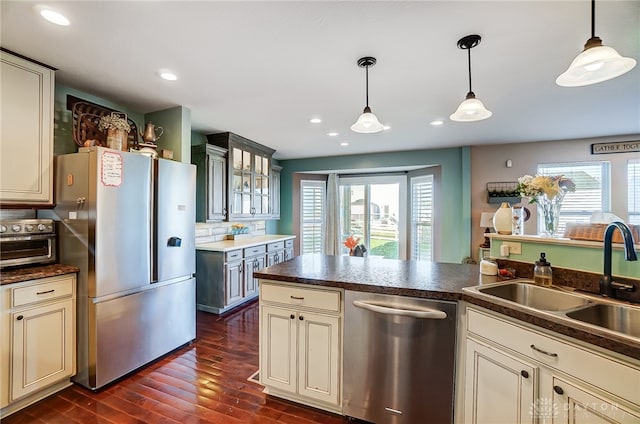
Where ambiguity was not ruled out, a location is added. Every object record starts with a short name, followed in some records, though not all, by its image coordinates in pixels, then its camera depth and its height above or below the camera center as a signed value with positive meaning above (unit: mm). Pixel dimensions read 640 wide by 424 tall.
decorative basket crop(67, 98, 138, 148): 2336 +808
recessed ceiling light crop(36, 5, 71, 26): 1507 +1119
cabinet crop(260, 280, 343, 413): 1780 -877
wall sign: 3861 +940
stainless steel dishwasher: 1562 -866
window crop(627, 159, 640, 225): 3873 +368
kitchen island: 1044 -634
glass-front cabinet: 4020 +594
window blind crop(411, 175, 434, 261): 5116 -78
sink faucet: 1383 -329
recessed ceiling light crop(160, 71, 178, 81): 2189 +1115
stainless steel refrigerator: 2043 -314
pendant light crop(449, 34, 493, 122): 1706 +662
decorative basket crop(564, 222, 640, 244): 1540 -113
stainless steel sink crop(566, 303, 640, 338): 1284 -499
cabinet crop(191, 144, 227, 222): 3707 +448
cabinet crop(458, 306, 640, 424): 997 -700
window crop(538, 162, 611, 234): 4059 +375
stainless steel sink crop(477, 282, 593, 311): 1485 -483
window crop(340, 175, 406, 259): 5547 +21
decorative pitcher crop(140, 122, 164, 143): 2699 +776
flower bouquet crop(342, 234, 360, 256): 3169 -345
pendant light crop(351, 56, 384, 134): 1964 +671
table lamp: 4315 -127
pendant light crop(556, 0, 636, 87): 1197 +679
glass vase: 1792 +13
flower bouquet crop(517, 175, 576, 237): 1771 +131
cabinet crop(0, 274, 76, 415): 1765 -868
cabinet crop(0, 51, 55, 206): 1912 +594
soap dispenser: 1665 -364
